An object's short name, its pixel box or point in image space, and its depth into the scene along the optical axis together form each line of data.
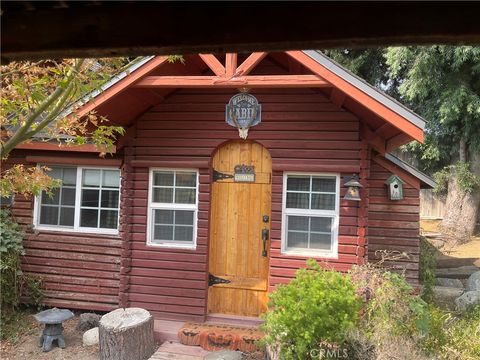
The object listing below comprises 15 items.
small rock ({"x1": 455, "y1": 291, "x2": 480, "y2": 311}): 7.18
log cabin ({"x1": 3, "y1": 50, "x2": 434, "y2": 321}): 6.05
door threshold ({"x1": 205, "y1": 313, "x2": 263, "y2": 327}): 6.11
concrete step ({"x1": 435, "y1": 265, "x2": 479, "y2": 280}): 9.43
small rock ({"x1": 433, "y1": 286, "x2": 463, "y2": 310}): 7.64
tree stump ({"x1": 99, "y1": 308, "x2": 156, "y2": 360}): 5.19
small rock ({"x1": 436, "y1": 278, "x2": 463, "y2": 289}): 8.90
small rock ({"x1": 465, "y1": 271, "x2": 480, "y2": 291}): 8.35
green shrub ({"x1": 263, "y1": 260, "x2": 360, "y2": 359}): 4.15
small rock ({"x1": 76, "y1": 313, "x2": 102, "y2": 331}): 6.33
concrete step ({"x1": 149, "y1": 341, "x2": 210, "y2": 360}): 5.27
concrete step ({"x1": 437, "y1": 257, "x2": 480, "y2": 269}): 9.90
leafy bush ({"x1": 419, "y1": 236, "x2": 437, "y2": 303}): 6.87
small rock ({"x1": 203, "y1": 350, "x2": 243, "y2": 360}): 5.09
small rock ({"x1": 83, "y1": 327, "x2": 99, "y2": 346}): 5.84
